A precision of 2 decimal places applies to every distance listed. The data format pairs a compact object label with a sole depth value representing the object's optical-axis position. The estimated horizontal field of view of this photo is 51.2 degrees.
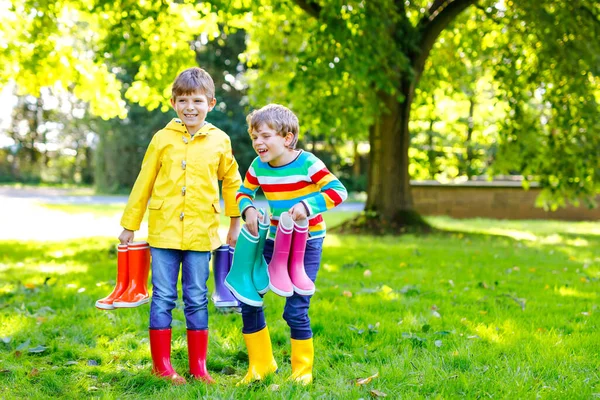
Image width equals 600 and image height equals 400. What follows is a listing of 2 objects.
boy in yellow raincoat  3.54
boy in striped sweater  3.31
